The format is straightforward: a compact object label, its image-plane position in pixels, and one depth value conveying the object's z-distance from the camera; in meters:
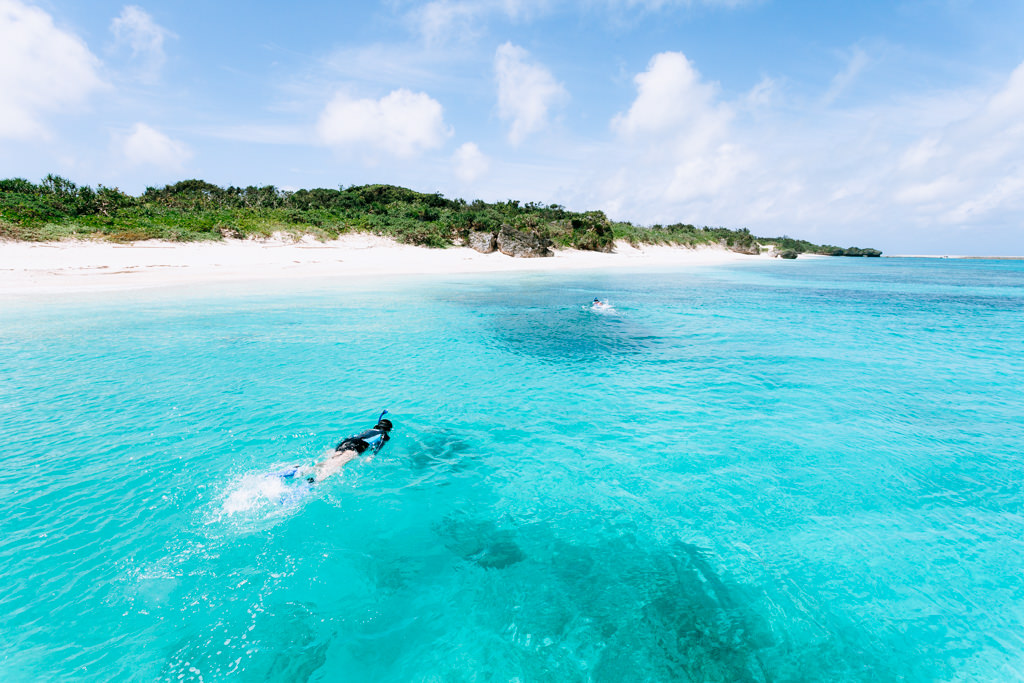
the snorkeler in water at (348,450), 7.81
